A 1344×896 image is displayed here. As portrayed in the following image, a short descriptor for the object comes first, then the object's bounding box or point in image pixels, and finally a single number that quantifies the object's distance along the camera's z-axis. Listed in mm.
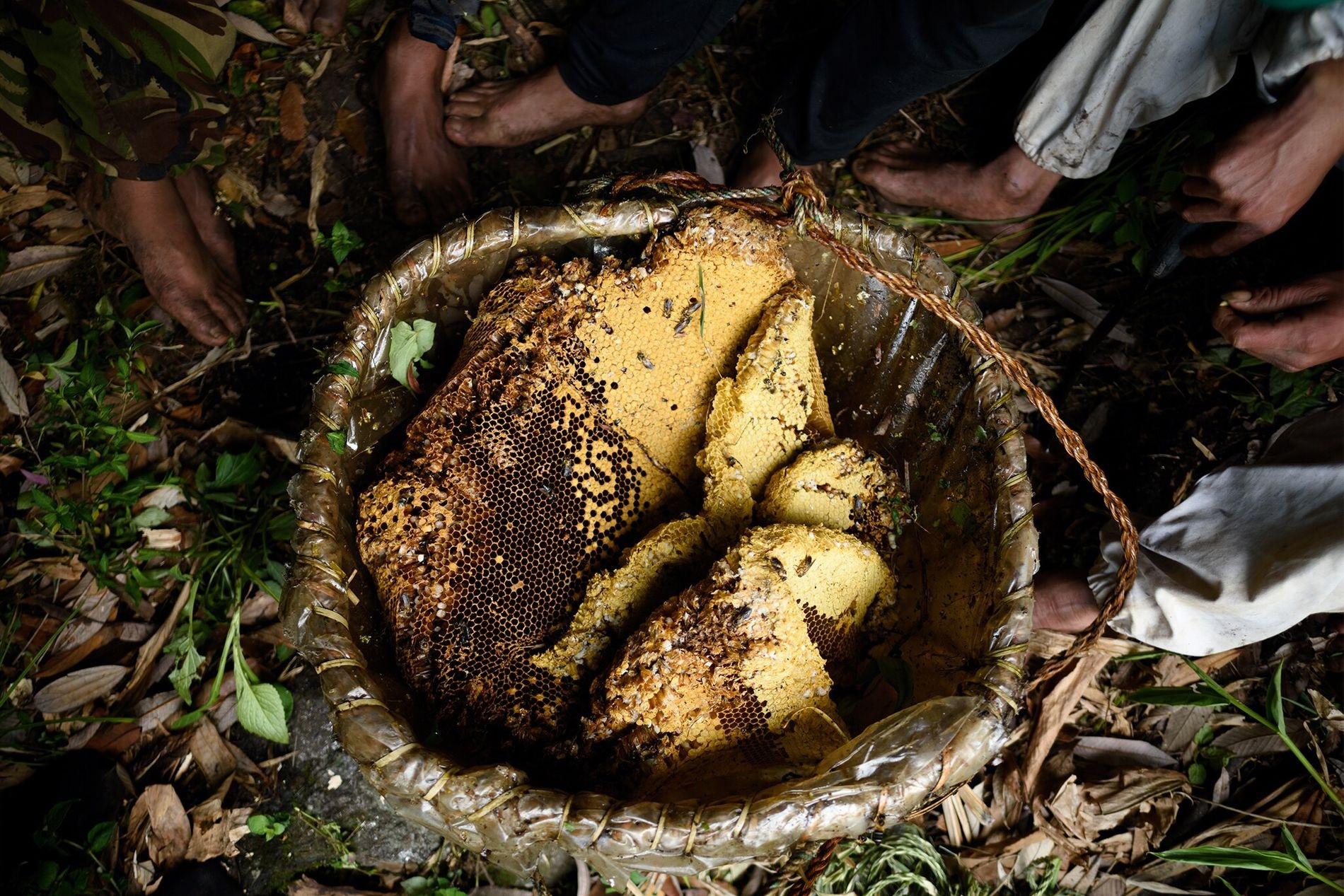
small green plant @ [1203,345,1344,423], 1864
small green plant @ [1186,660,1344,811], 1590
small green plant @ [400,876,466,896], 1687
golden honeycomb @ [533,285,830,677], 1421
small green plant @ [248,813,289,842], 1659
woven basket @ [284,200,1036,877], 1144
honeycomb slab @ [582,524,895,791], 1278
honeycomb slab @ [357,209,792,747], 1415
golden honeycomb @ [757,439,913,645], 1473
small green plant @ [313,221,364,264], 1977
